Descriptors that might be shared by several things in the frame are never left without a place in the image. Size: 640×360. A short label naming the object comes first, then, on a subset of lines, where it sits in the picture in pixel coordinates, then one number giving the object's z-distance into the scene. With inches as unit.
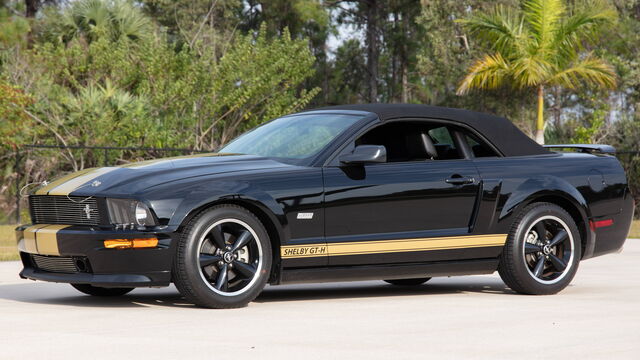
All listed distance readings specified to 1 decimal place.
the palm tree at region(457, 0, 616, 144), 1045.8
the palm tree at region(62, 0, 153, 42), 1227.9
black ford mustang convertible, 314.2
